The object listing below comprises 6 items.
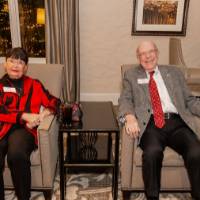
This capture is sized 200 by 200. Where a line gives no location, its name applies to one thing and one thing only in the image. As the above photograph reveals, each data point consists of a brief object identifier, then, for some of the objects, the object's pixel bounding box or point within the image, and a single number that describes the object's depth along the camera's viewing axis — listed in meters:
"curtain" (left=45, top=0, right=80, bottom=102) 3.62
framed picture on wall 3.84
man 1.91
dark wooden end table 2.00
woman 1.90
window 3.95
